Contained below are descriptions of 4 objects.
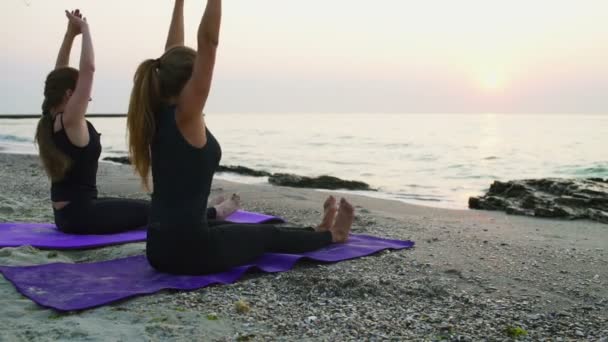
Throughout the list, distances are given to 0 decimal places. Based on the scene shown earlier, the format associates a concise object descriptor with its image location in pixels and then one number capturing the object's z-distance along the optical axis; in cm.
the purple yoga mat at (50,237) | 468
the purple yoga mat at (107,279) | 327
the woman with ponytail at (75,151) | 447
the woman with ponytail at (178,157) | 331
